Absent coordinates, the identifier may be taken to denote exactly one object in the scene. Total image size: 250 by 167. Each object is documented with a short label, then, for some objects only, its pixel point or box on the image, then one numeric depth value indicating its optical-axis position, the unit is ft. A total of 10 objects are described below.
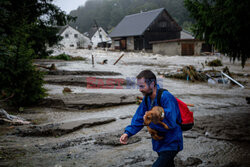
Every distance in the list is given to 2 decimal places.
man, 8.67
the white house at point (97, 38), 255.00
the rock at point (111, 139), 15.38
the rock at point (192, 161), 12.54
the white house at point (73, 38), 244.14
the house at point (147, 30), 162.61
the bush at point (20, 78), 21.62
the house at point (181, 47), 117.80
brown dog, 8.36
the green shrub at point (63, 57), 82.79
